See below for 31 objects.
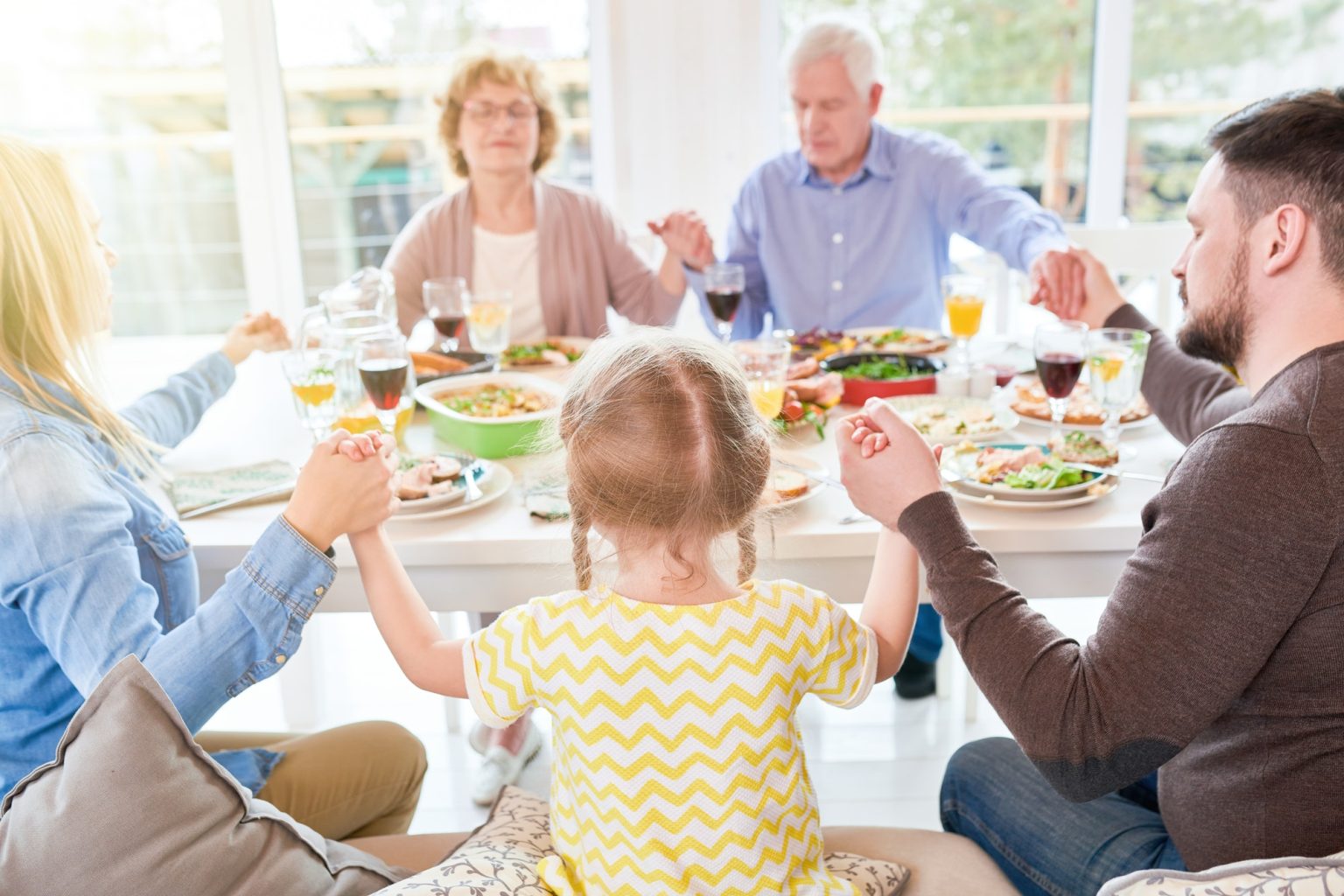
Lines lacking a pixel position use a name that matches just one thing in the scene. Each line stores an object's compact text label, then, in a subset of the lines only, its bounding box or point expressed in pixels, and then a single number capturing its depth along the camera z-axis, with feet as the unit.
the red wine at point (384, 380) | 5.53
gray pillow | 3.09
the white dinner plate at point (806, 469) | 4.89
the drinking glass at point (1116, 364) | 5.38
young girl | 3.46
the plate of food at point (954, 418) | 5.74
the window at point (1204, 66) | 12.93
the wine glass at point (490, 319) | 7.26
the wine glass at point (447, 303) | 7.43
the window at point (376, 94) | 12.95
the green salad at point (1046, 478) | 4.92
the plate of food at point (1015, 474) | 4.88
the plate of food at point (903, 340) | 7.29
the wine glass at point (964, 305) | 6.79
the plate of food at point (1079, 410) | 5.98
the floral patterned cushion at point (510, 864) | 3.49
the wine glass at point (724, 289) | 7.42
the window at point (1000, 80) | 13.00
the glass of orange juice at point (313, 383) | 5.49
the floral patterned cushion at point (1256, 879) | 2.89
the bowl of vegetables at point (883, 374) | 6.41
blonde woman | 3.75
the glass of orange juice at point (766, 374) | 5.65
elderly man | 9.52
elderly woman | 9.10
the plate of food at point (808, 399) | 6.01
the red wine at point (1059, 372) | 5.46
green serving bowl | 5.72
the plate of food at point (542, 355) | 7.52
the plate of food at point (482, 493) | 4.99
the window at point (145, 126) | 12.62
